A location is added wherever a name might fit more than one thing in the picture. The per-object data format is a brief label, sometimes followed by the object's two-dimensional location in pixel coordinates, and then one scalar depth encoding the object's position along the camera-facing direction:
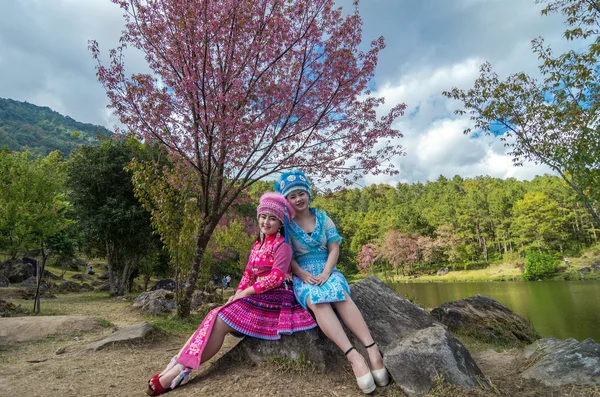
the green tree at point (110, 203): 13.32
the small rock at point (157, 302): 8.45
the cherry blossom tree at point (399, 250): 39.50
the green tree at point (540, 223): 34.09
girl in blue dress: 2.29
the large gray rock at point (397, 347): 2.15
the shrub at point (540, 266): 27.98
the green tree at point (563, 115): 5.79
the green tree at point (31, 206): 8.81
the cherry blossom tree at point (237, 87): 5.06
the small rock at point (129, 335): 4.12
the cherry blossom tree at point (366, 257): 36.03
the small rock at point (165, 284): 14.74
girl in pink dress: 2.42
